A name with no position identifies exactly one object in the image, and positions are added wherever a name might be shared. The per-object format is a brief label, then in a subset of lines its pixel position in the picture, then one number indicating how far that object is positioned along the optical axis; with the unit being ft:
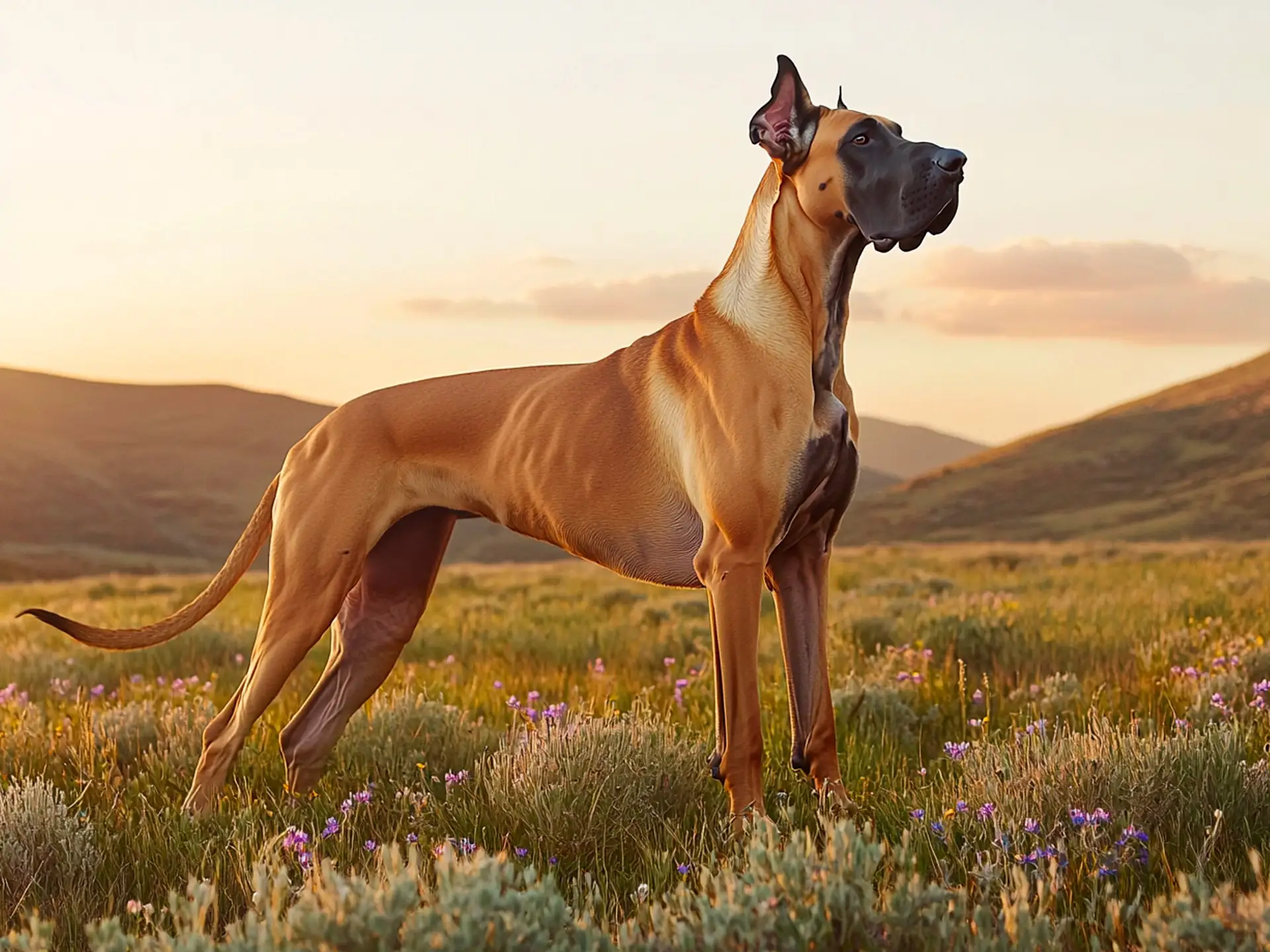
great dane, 12.91
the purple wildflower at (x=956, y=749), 14.49
